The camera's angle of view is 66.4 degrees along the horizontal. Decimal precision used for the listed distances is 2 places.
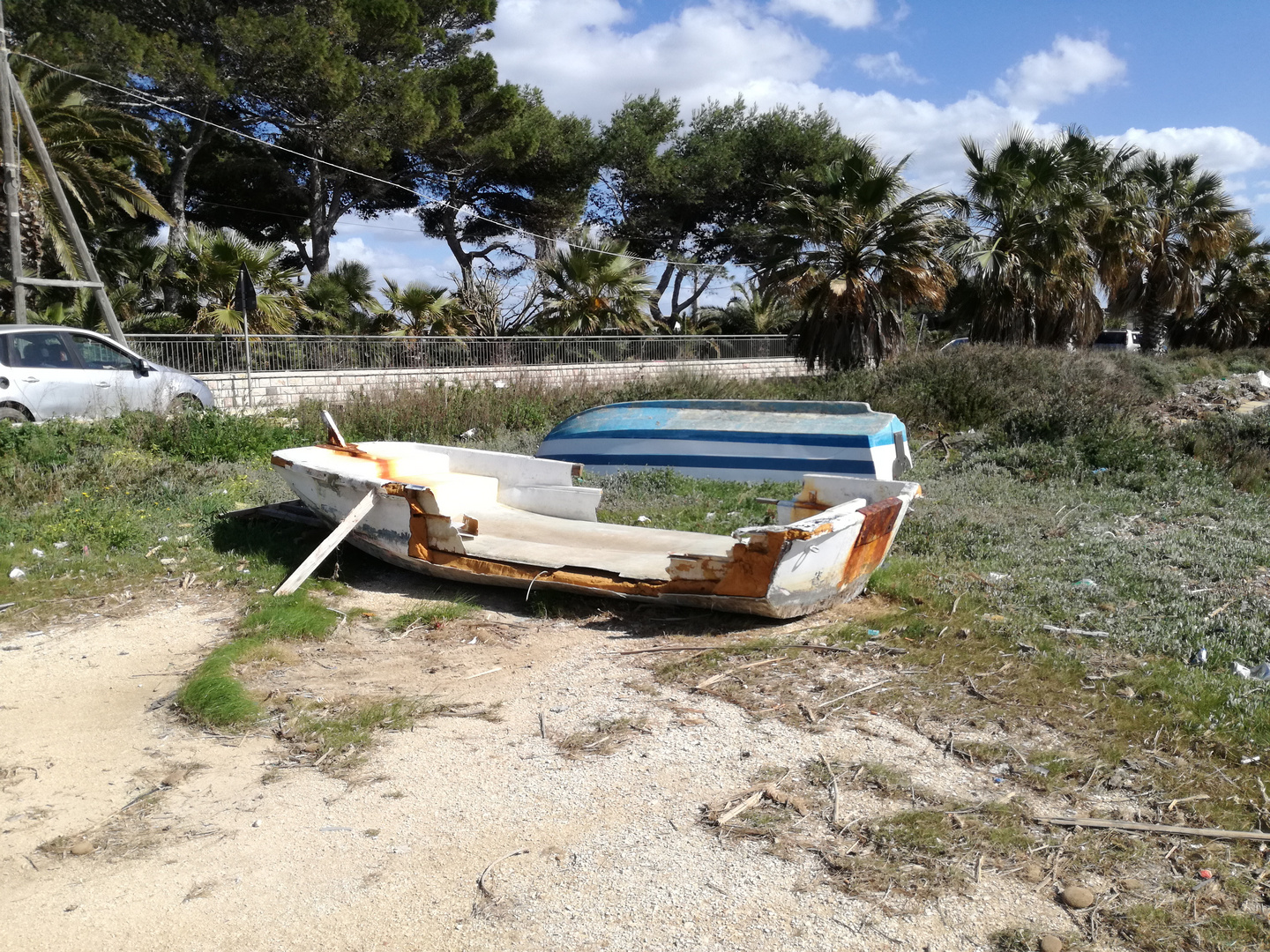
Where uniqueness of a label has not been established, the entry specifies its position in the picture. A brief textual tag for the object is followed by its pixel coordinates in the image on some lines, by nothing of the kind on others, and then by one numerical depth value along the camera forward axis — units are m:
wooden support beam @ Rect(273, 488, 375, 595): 6.12
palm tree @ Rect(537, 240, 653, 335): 23.77
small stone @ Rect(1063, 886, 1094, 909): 2.89
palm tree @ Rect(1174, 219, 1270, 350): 33.88
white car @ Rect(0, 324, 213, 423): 10.52
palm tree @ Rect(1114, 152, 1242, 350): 28.77
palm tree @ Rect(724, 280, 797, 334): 30.55
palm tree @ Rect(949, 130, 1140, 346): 21.64
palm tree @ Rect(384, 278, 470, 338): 21.70
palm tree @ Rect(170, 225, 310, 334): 18.33
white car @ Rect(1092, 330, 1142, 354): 35.78
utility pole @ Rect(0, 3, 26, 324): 14.15
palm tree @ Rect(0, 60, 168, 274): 17.79
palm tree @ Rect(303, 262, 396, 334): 22.05
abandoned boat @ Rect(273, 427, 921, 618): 5.26
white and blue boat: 9.05
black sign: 14.45
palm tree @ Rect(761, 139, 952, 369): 16.42
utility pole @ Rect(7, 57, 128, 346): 14.45
